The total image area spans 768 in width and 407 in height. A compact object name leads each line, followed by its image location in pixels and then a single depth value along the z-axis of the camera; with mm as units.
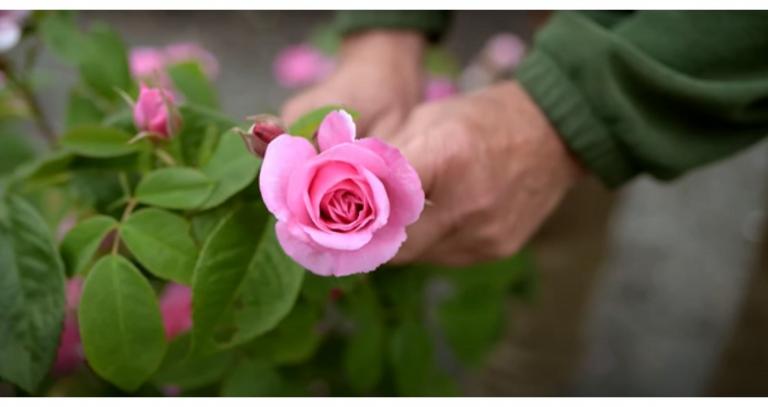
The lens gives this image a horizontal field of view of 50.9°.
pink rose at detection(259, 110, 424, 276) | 398
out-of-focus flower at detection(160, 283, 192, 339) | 713
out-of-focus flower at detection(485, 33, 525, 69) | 1608
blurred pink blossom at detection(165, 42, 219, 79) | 1103
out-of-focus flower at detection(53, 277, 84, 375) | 739
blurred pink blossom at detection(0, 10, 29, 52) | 680
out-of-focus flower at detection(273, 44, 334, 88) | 1364
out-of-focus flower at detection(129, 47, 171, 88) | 972
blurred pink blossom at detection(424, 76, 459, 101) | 1003
